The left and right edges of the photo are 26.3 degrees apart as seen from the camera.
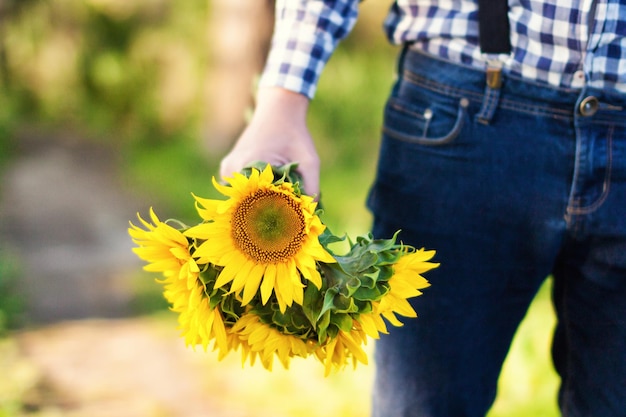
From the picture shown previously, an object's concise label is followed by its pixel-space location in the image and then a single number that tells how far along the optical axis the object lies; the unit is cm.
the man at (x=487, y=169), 116
